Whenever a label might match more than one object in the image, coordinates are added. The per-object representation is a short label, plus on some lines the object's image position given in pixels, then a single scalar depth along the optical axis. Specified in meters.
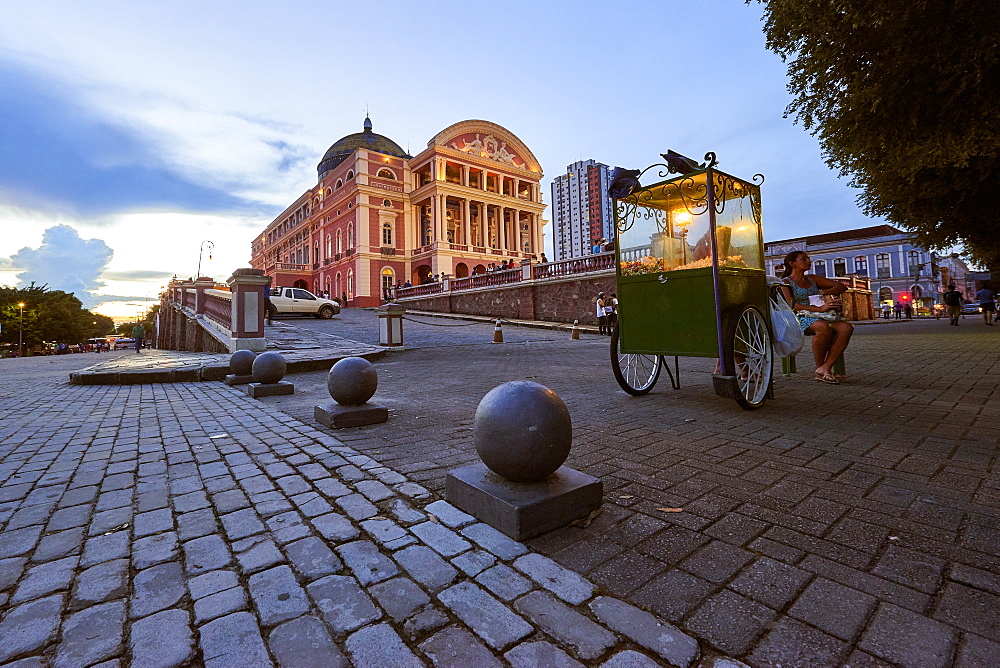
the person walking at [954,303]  21.02
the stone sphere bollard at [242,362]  7.71
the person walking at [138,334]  29.31
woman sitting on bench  5.77
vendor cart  4.38
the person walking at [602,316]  18.27
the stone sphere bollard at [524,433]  2.18
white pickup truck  23.80
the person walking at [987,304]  19.16
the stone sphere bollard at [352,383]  4.51
